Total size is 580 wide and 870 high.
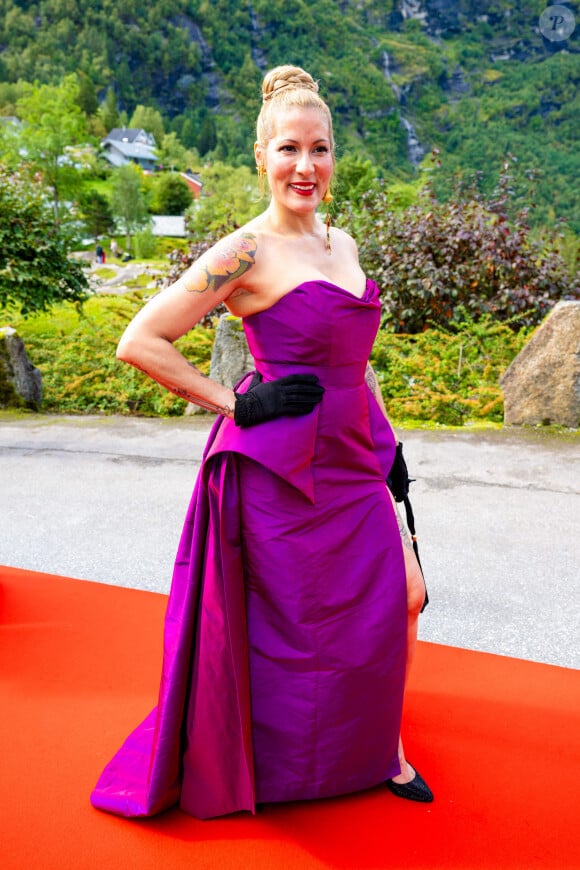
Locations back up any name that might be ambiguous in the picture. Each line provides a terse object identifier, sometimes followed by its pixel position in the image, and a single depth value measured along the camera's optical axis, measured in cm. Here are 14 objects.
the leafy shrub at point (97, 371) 762
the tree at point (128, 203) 5169
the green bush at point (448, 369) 651
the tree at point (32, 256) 729
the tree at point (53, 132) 4353
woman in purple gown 177
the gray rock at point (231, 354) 670
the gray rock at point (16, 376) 709
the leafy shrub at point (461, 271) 794
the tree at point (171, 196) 6284
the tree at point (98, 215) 5311
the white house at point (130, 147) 8731
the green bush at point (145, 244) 4338
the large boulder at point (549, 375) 568
